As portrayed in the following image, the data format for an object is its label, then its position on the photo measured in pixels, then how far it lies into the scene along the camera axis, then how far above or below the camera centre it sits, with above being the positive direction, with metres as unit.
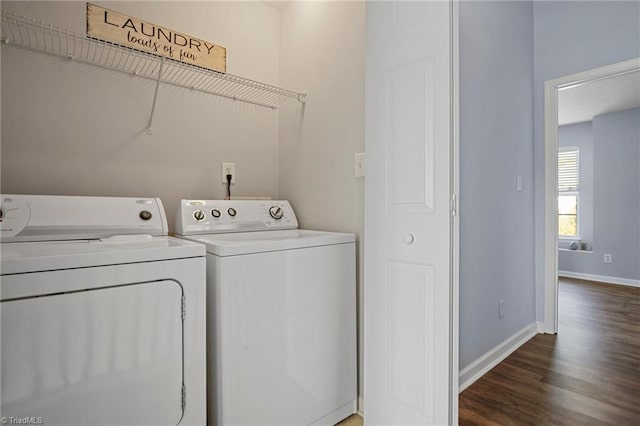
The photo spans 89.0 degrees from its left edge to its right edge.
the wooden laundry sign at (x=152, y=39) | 1.50 +0.86
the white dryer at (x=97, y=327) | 0.82 -0.33
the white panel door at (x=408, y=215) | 1.17 -0.03
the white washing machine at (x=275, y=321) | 1.15 -0.44
